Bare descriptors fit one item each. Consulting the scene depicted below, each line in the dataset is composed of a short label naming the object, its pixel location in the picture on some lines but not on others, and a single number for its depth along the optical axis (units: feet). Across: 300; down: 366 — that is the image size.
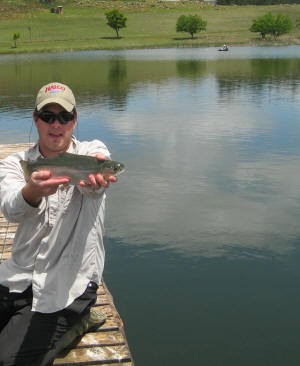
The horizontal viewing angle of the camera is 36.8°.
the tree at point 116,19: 403.54
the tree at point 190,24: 397.60
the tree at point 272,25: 386.93
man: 11.74
